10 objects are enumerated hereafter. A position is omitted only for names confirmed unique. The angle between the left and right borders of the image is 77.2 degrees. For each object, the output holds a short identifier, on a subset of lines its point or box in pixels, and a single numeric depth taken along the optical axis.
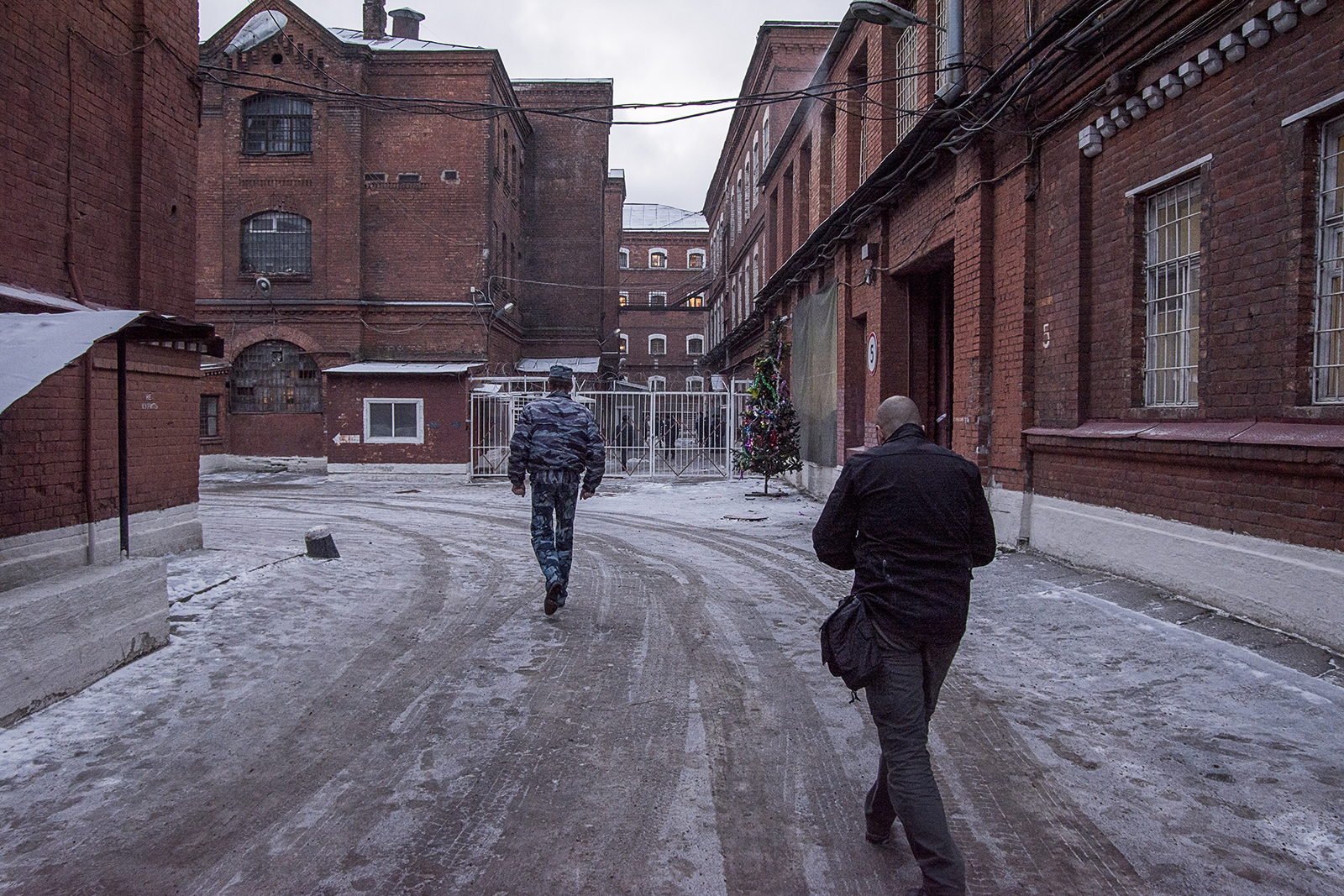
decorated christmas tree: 16.89
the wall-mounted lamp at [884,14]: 9.08
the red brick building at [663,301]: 58.28
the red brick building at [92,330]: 4.67
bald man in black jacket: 2.85
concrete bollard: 8.98
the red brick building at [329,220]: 25.48
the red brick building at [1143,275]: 5.38
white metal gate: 22.08
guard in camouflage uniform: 6.73
